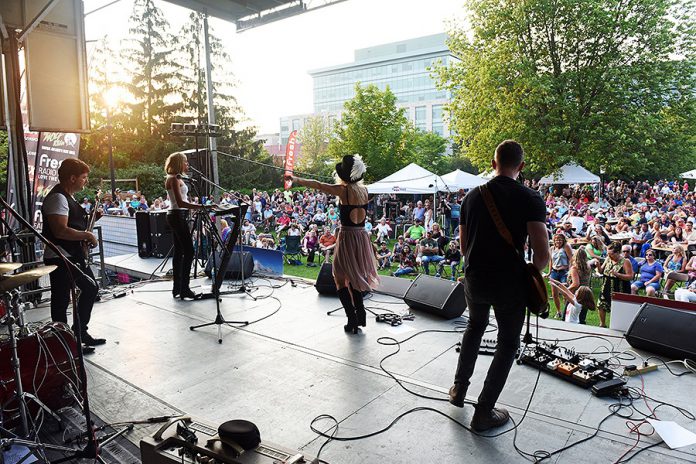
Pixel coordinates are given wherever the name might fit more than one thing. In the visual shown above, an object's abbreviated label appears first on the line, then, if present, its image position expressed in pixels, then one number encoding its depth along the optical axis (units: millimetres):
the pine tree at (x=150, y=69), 31156
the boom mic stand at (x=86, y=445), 2426
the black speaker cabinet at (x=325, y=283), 6191
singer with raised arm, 4508
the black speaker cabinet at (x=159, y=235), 9938
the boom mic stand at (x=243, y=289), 6330
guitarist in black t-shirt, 2748
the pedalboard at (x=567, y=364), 3439
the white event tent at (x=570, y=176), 16719
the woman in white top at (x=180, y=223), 5469
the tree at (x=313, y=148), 41031
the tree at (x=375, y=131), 27734
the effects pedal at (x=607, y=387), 3277
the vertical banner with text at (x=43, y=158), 6992
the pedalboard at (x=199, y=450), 2021
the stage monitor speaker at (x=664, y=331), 3803
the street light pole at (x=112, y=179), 17916
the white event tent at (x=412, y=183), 15156
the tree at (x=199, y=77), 31844
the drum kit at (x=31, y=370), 2603
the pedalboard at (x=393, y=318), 4992
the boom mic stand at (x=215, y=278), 4824
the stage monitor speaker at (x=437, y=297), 5086
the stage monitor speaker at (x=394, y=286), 6121
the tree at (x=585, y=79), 15008
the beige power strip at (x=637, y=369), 3630
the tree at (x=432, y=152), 40875
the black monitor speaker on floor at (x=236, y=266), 7262
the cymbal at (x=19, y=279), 2078
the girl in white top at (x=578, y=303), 6324
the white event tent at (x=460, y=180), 16766
